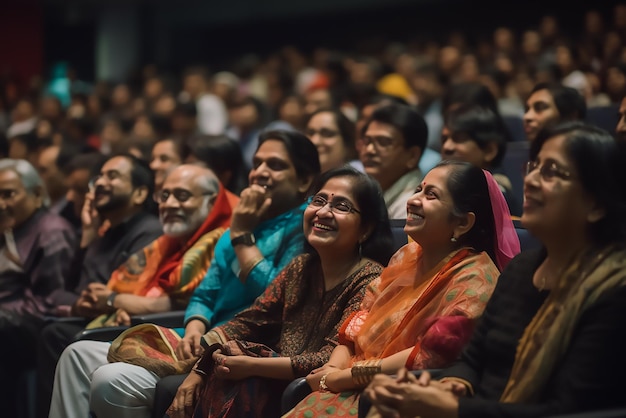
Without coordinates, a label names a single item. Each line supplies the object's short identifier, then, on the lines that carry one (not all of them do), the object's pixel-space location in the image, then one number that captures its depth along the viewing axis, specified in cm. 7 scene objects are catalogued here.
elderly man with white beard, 353
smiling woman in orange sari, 236
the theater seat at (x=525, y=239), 286
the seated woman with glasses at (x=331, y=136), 428
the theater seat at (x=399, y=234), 308
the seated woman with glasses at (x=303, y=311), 269
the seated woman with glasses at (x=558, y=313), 200
